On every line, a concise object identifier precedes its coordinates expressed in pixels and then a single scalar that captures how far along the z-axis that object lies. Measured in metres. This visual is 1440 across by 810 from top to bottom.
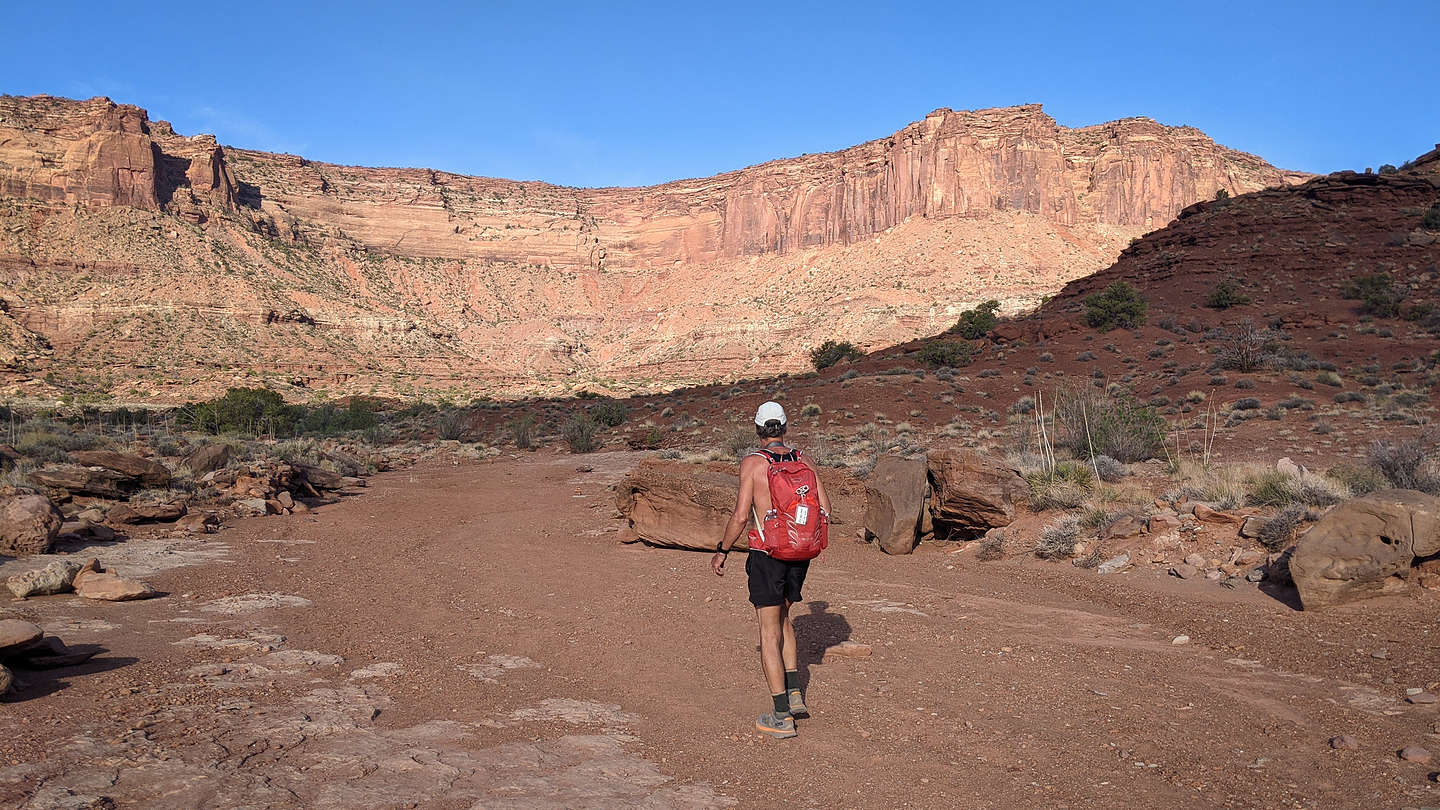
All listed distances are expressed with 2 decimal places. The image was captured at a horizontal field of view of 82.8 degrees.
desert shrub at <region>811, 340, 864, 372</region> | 48.50
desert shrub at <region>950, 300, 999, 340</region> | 42.94
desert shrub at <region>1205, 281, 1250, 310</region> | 36.91
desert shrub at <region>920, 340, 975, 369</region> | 36.16
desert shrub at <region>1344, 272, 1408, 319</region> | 32.59
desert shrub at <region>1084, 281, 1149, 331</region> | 36.97
